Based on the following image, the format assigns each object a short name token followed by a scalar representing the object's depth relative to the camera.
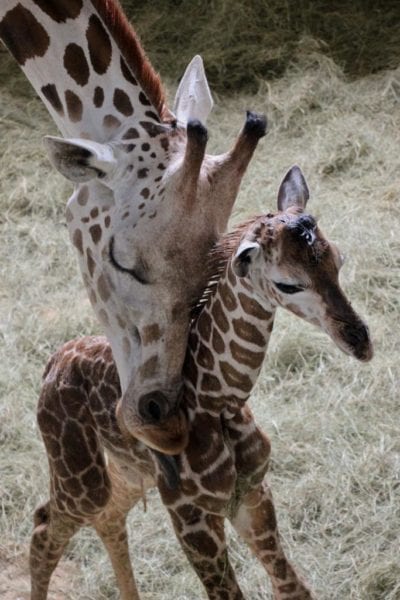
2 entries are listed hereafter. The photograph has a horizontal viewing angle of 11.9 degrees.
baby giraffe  4.57
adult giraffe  4.94
